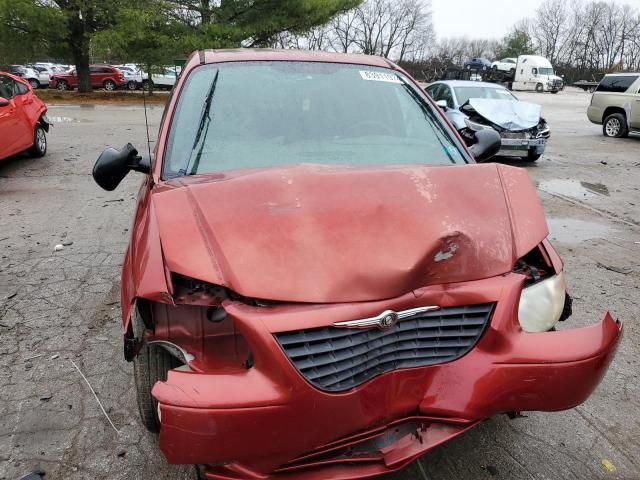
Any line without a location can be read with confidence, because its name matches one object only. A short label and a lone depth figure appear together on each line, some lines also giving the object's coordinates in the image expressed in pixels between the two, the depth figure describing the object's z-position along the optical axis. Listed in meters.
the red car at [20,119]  8.77
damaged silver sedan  10.34
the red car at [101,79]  34.56
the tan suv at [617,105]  14.49
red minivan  1.66
